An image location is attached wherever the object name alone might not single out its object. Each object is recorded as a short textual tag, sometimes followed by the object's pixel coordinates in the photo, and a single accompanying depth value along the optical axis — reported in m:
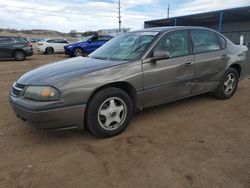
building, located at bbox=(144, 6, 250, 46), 19.11
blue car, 12.74
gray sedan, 2.40
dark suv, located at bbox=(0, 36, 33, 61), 11.87
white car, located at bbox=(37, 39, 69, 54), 16.55
